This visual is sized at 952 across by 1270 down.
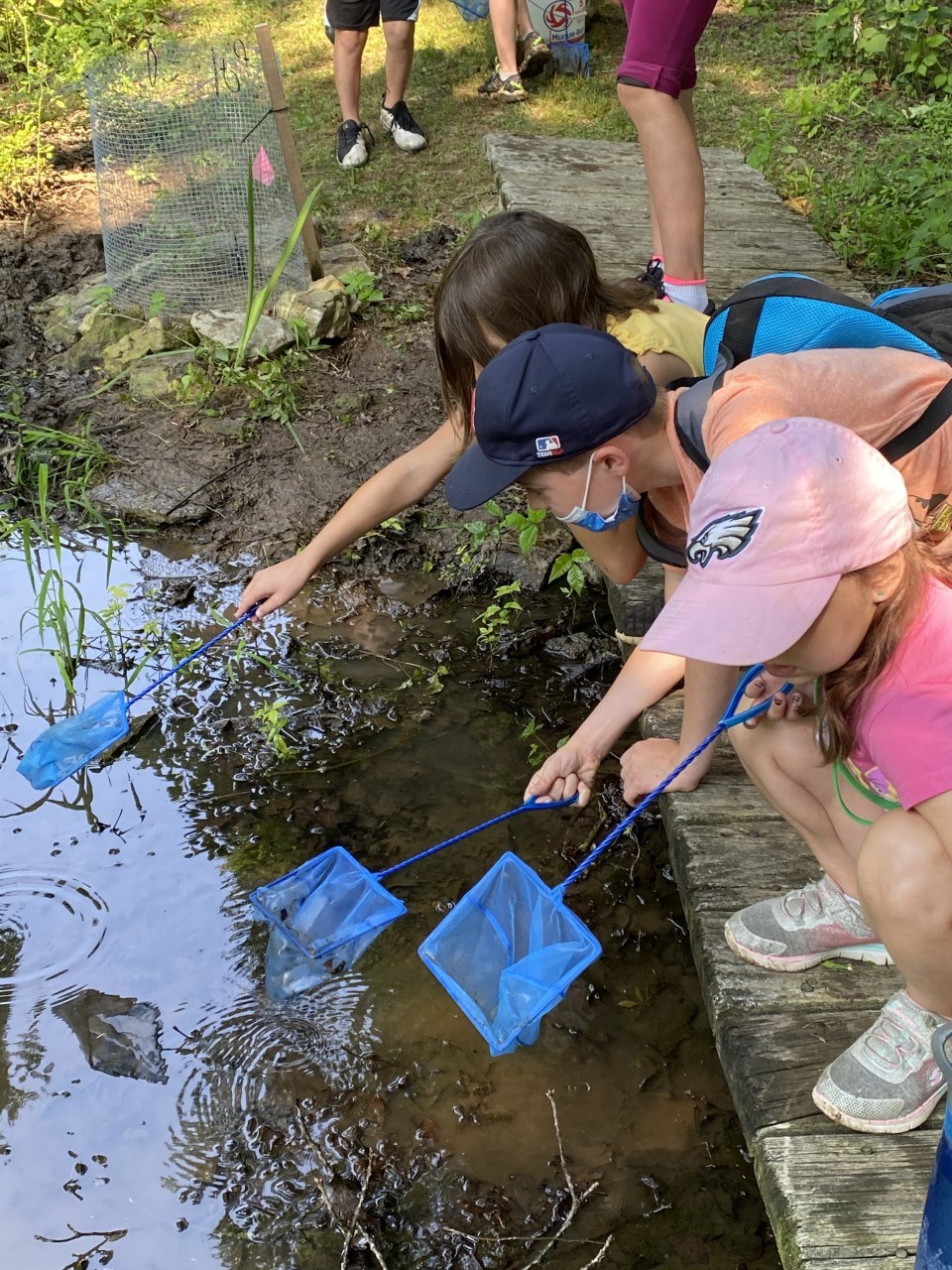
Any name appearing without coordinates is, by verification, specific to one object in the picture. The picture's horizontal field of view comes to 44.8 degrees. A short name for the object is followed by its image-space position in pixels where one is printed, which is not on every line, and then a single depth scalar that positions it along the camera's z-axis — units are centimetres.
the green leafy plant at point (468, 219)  538
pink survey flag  473
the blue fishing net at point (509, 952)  187
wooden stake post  442
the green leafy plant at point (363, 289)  482
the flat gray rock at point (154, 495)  398
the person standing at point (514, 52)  658
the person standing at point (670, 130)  317
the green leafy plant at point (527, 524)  343
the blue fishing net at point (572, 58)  709
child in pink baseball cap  143
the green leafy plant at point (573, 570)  346
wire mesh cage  461
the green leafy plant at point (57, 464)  404
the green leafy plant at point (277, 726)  305
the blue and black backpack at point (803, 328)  195
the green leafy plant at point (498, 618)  343
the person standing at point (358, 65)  578
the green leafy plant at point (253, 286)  424
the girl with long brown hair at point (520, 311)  230
